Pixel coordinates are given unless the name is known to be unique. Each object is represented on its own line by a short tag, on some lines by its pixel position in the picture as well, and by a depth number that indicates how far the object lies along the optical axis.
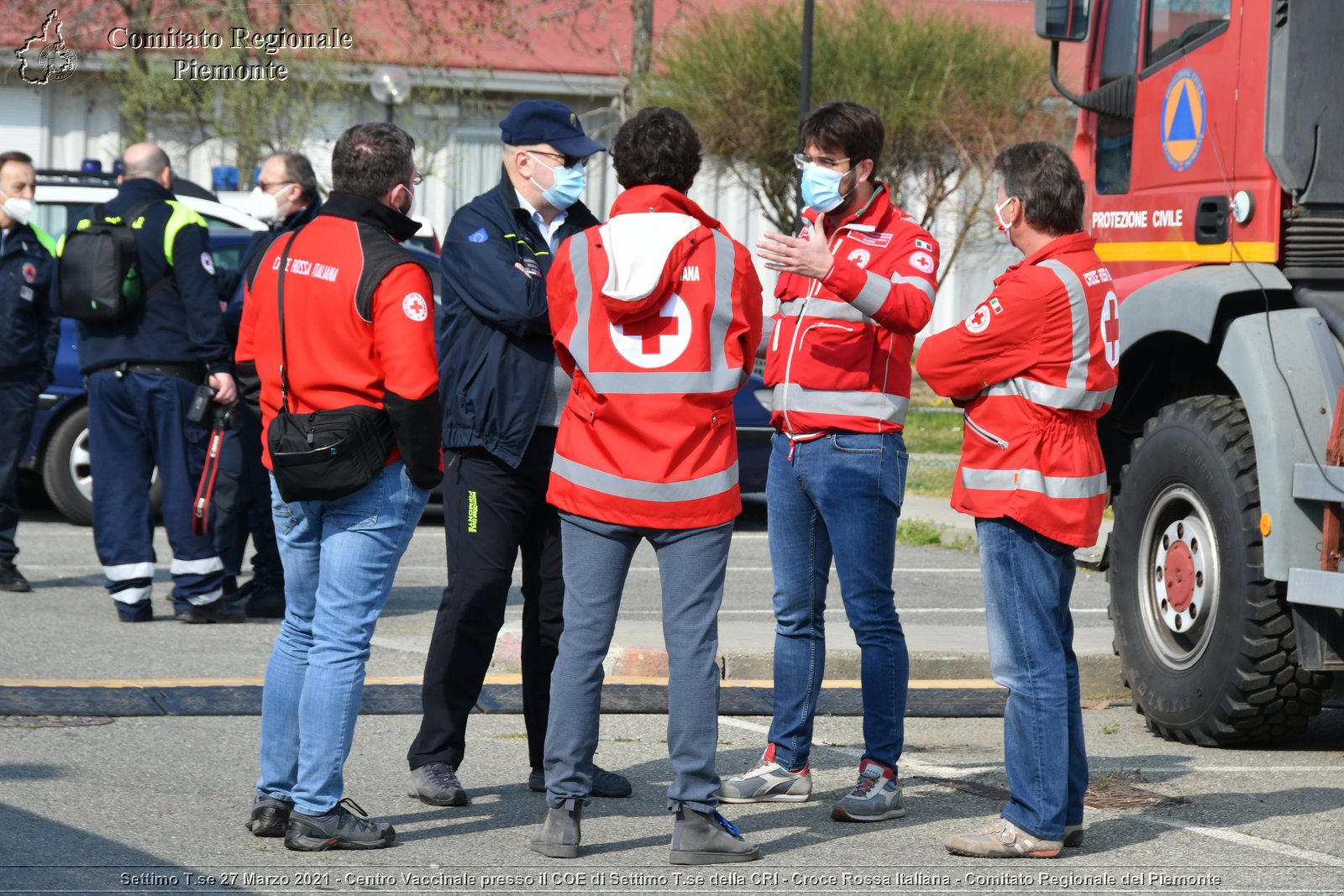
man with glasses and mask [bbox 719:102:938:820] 10.38
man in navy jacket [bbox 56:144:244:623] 16.61
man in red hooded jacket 9.17
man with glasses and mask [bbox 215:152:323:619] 16.34
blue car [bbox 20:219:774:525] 22.22
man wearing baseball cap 10.39
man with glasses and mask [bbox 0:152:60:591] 18.27
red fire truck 11.61
